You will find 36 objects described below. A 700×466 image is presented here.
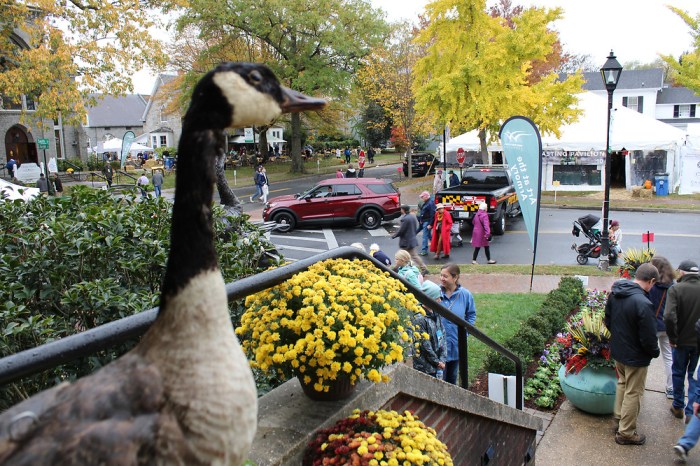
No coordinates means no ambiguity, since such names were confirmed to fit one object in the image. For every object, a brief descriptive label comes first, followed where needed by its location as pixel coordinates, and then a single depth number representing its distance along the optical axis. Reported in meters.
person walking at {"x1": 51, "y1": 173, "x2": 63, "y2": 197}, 26.12
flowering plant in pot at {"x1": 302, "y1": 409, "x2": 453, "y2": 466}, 2.85
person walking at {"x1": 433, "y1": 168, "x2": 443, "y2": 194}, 25.53
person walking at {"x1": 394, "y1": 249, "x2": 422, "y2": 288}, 7.47
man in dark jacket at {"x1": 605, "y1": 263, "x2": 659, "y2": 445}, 6.08
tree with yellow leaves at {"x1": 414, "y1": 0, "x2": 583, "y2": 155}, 22.75
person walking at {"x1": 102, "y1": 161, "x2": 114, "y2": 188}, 31.33
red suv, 20.25
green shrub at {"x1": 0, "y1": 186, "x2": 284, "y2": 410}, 3.42
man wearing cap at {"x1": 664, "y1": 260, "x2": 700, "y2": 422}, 6.59
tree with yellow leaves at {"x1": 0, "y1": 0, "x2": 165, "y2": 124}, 14.24
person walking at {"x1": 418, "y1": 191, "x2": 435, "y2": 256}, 16.00
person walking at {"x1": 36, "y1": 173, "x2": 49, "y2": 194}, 22.27
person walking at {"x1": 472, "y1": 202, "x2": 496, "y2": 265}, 14.35
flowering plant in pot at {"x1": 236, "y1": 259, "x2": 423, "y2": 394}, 3.03
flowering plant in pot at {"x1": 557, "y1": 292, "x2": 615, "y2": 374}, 7.00
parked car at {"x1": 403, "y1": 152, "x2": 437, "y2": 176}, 39.09
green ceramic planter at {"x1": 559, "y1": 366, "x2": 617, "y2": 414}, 6.92
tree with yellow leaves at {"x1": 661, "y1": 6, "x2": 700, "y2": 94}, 25.68
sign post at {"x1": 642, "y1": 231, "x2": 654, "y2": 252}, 11.92
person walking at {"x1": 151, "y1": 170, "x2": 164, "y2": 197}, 25.99
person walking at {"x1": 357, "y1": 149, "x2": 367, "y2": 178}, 33.56
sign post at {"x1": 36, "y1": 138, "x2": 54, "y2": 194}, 23.64
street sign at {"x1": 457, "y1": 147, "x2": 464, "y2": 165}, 26.87
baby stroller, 14.58
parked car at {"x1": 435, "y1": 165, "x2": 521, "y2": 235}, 17.78
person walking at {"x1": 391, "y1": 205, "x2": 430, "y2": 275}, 13.33
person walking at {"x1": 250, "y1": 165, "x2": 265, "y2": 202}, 26.88
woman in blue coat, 6.98
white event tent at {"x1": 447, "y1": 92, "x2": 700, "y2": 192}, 26.94
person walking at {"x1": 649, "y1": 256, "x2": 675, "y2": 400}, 7.42
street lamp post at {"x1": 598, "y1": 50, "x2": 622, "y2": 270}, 13.66
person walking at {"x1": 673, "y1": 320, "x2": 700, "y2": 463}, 5.79
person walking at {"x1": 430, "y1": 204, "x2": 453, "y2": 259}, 15.42
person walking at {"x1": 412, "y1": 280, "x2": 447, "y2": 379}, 6.29
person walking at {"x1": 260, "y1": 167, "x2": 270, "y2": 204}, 26.83
